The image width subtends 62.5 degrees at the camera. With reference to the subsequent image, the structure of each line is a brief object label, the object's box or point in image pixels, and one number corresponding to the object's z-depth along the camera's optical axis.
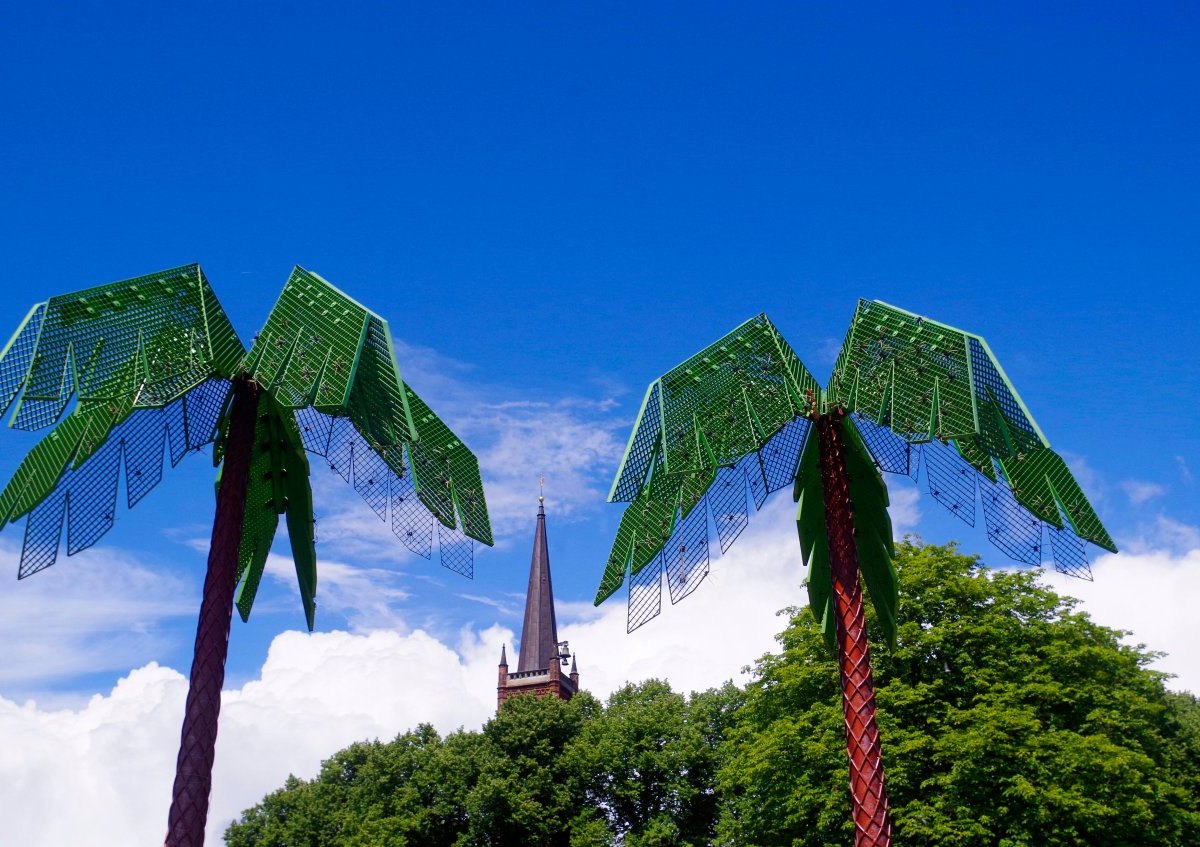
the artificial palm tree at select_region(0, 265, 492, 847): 8.95
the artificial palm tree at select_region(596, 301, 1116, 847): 10.59
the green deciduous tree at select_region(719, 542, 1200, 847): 22.12
